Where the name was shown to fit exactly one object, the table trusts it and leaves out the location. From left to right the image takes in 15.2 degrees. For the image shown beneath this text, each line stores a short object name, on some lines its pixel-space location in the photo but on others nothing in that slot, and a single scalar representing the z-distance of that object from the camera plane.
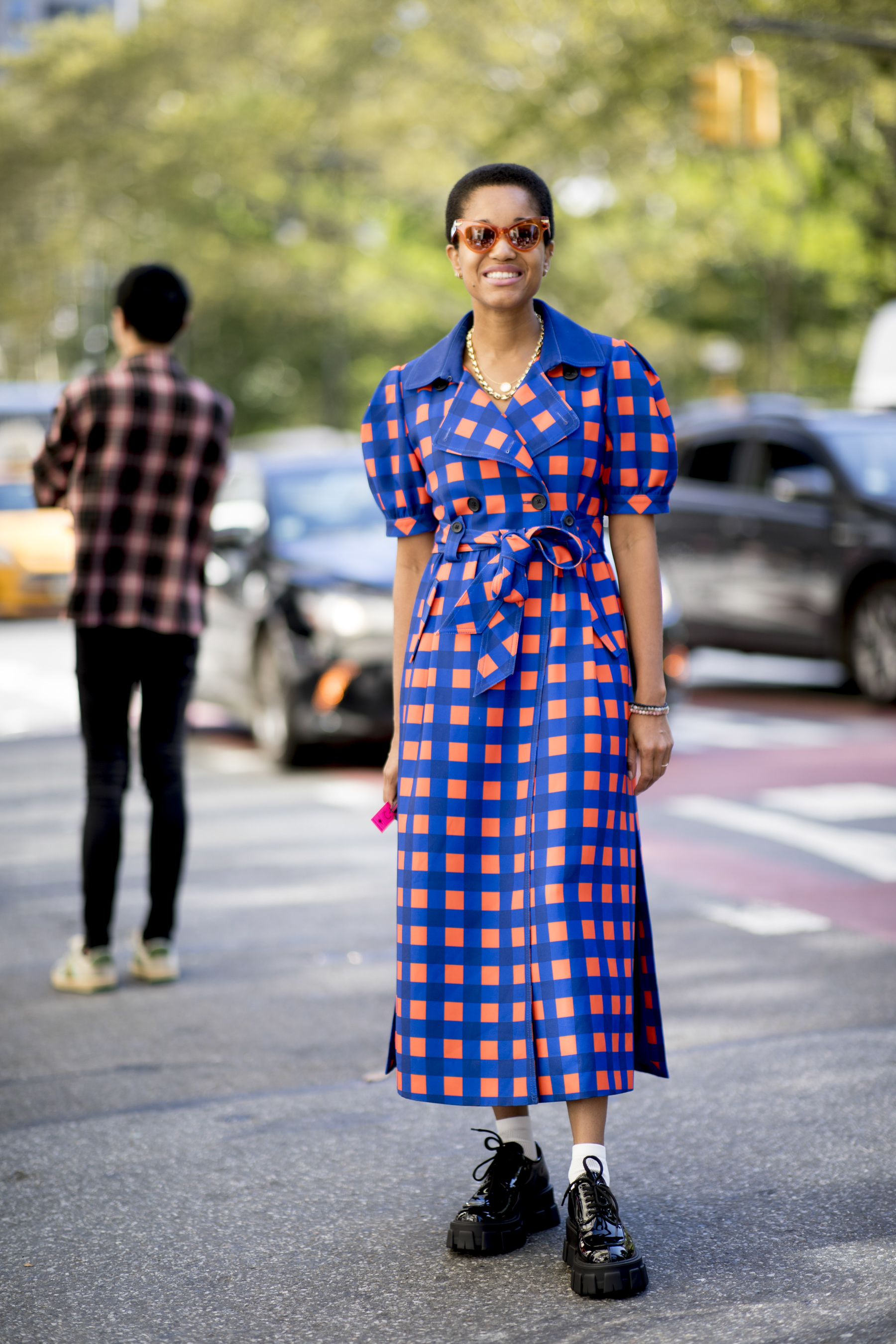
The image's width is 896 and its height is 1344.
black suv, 21.28
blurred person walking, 9.60
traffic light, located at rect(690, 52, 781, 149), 35.61
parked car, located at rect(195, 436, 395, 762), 16.94
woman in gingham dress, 5.88
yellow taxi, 38.01
